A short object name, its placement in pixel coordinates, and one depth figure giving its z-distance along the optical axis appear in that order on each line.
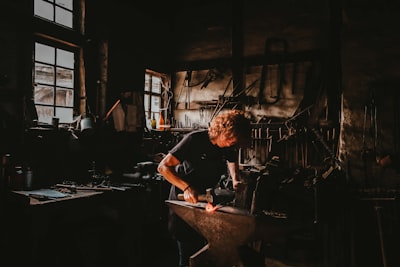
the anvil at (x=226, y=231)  2.12
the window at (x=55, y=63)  3.91
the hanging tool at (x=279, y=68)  5.24
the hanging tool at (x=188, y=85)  5.91
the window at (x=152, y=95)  5.79
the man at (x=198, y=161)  2.55
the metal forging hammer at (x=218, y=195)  2.46
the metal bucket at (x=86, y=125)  3.99
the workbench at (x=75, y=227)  2.67
